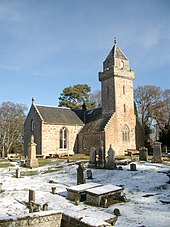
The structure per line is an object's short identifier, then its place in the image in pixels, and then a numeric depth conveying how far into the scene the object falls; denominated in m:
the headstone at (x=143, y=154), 22.14
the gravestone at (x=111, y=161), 17.96
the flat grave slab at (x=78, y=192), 9.87
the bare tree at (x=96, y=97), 56.44
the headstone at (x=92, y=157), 19.92
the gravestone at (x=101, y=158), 19.41
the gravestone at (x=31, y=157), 21.95
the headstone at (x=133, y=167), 16.20
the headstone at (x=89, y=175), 14.80
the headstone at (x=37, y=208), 7.95
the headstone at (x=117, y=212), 7.78
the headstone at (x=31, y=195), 9.23
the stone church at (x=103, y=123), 32.97
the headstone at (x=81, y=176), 12.89
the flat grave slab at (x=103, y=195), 9.12
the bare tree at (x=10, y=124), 45.44
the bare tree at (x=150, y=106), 41.94
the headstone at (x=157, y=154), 20.01
